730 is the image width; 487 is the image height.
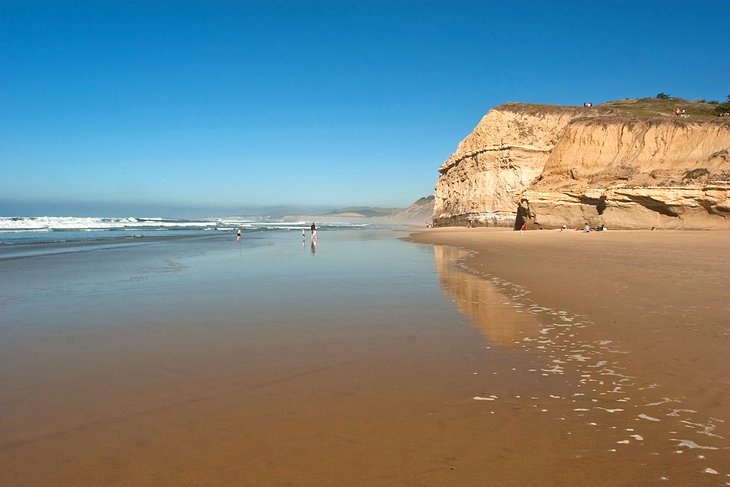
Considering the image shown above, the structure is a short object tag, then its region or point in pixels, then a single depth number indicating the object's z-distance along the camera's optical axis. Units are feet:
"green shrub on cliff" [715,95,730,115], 166.90
